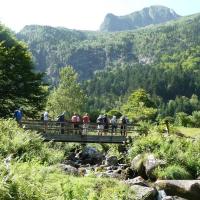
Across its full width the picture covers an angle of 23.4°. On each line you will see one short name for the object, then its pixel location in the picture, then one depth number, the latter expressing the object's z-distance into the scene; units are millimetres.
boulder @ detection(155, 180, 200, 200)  21672
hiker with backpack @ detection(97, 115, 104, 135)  38031
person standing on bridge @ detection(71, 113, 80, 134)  37350
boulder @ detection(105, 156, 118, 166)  31234
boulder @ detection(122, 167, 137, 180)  26928
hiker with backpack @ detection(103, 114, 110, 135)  38325
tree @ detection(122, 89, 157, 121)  84450
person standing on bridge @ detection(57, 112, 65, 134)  37031
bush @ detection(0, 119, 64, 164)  23844
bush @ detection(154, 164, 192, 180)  24938
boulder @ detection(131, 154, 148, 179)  26750
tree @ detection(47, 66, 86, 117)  88250
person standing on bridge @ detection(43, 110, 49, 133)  36638
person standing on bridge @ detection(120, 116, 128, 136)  38625
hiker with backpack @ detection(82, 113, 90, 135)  38938
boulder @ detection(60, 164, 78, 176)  23061
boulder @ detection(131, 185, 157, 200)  19328
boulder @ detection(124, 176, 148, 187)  21141
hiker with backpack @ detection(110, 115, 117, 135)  38212
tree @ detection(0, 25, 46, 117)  49969
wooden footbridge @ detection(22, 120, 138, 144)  36094
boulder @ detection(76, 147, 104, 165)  34000
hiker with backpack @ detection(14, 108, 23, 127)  35544
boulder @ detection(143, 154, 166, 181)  25891
